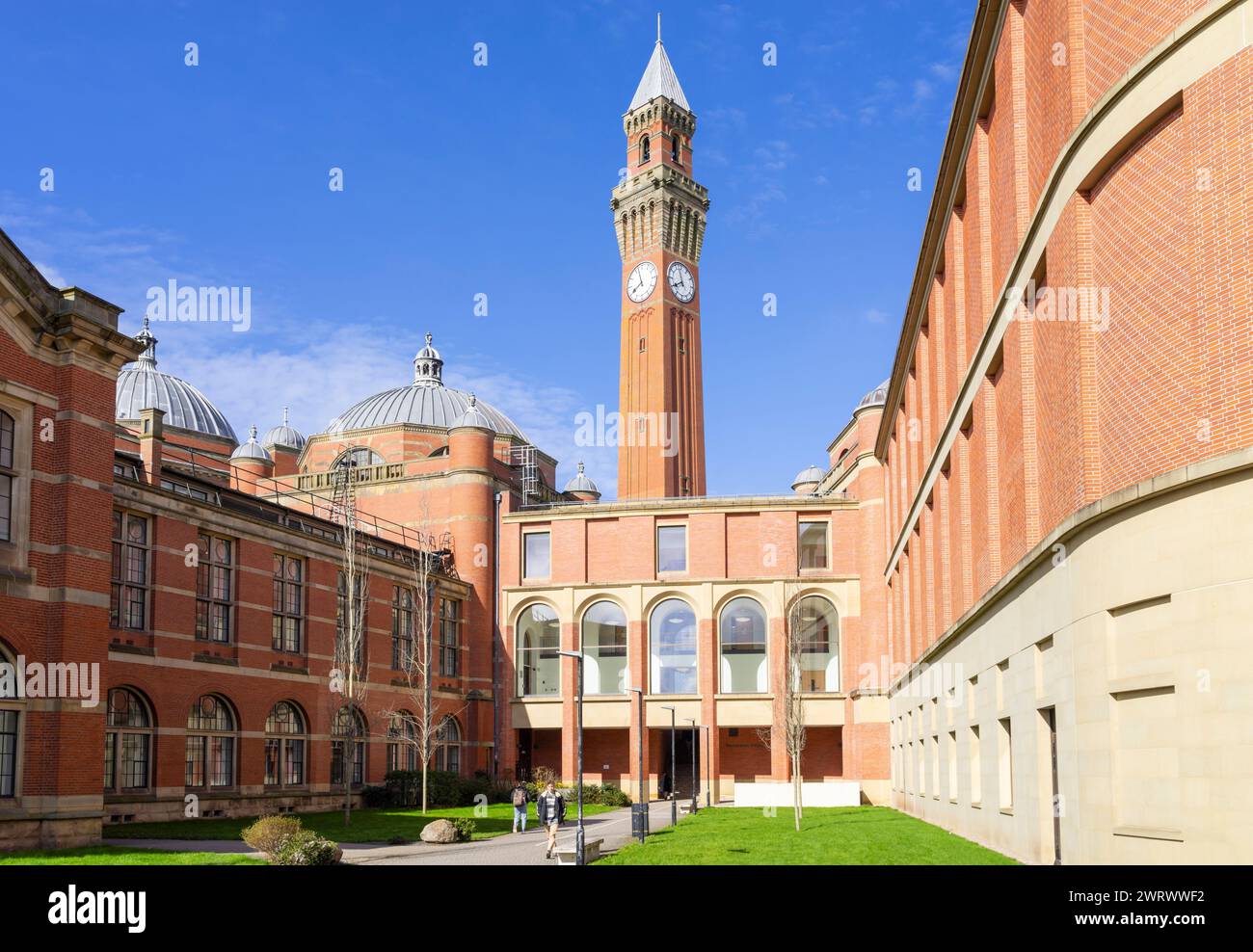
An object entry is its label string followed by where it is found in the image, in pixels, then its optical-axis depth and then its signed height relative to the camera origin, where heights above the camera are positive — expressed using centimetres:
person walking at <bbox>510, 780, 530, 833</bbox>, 3569 -453
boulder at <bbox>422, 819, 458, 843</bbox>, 3088 -462
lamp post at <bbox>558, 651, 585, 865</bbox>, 2318 -374
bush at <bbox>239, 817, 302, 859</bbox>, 2358 -356
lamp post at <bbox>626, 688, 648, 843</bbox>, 3122 -443
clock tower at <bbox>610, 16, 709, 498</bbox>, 7912 +2143
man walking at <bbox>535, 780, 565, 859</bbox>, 2712 -371
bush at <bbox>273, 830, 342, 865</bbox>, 2188 -363
